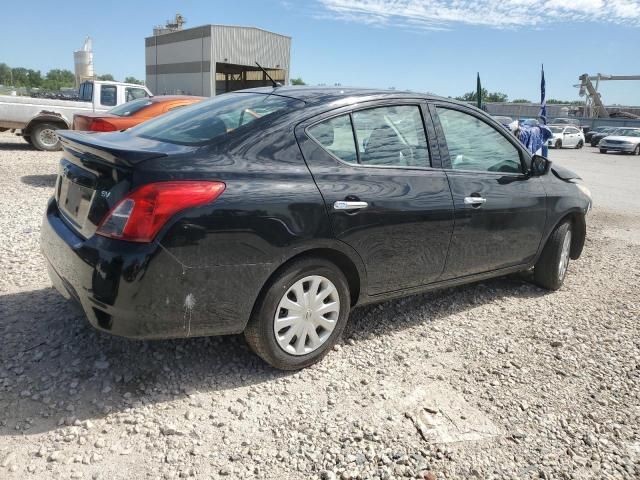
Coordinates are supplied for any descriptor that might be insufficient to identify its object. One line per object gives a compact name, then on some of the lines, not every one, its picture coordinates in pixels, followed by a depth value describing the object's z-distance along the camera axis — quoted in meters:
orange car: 8.16
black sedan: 2.57
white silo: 54.82
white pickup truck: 12.20
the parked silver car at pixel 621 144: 29.72
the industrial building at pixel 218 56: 42.00
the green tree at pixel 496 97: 90.09
